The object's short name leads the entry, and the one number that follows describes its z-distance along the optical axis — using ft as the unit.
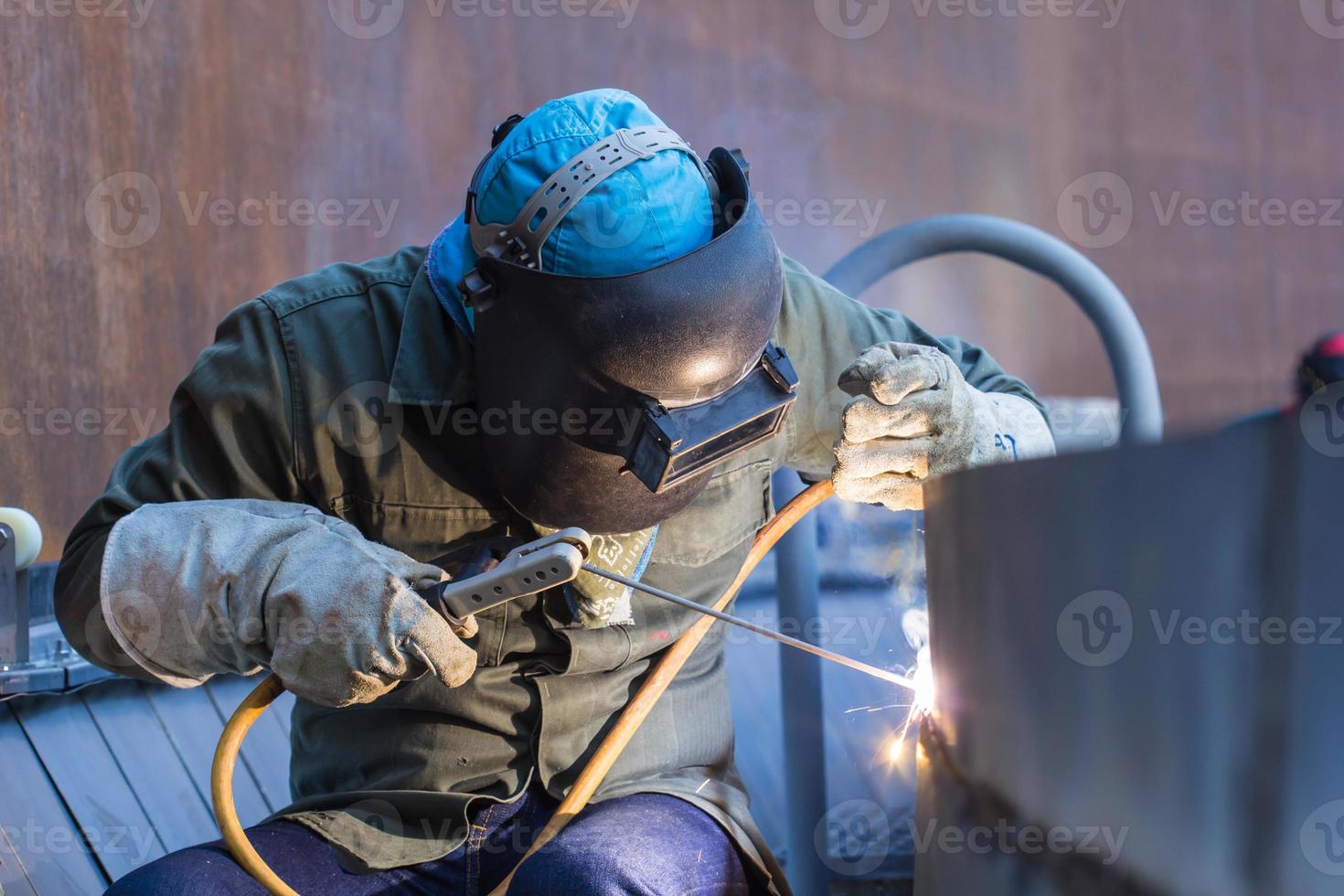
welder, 11.97
